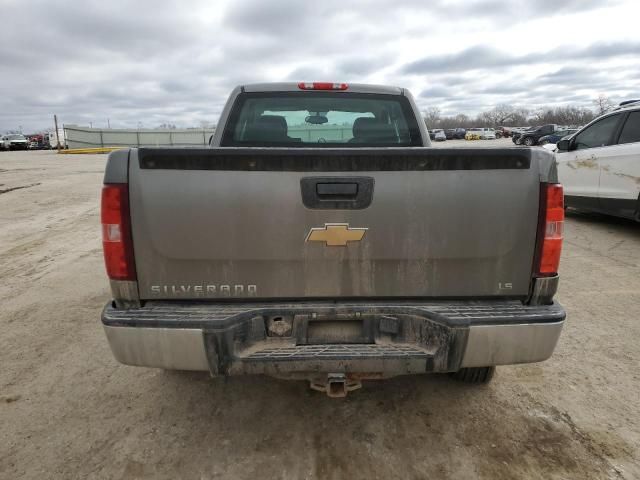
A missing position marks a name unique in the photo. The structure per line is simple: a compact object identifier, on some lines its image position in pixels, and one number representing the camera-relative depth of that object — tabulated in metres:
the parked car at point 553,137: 31.35
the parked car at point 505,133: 65.44
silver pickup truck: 2.03
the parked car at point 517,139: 39.14
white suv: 6.38
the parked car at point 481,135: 63.62
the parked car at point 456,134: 66.56
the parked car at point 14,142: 45.91
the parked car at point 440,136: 54.69
